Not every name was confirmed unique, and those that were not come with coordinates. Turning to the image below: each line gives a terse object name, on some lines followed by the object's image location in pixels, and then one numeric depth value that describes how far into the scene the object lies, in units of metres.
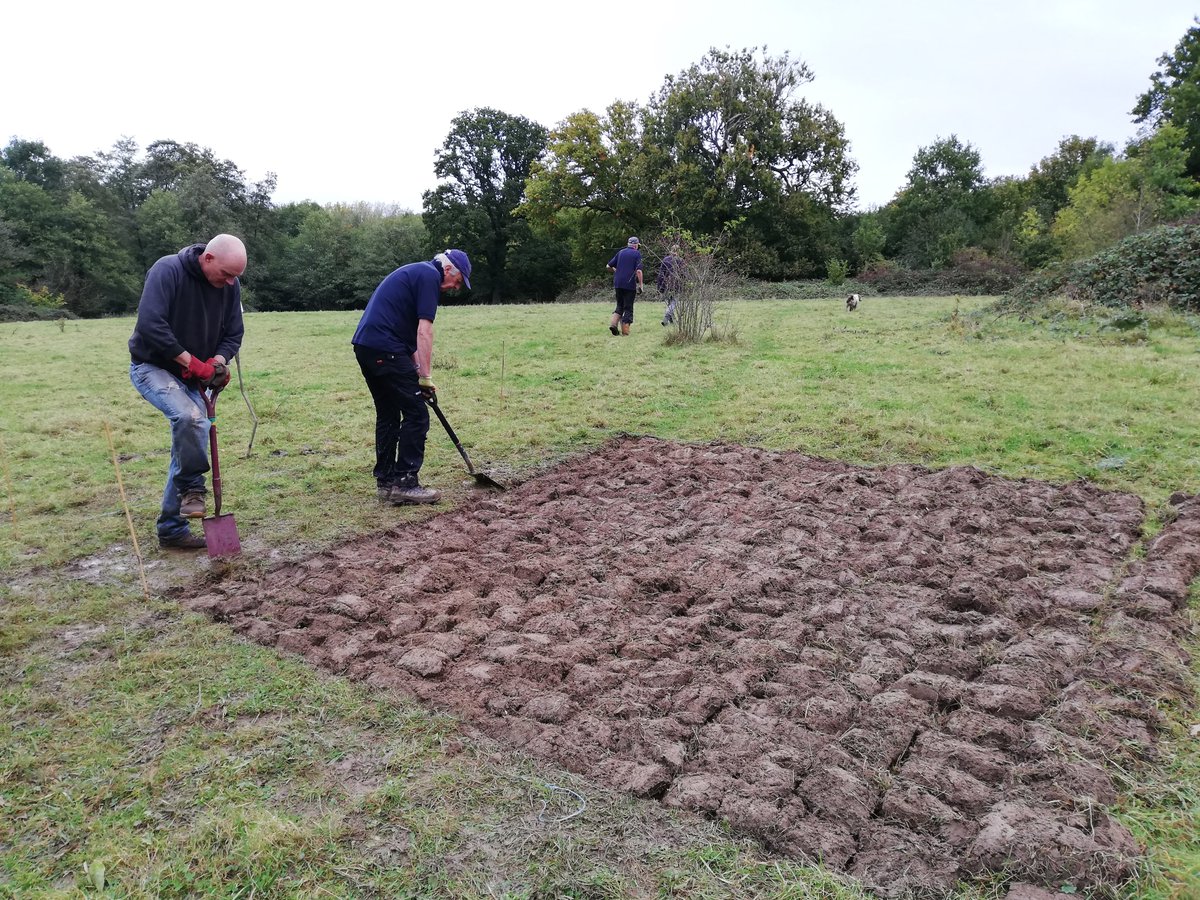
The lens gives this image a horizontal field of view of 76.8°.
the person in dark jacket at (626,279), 14.18
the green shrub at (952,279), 26.69
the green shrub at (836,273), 30.27
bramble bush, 13.66
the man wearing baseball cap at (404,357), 5.81
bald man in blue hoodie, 4.80
